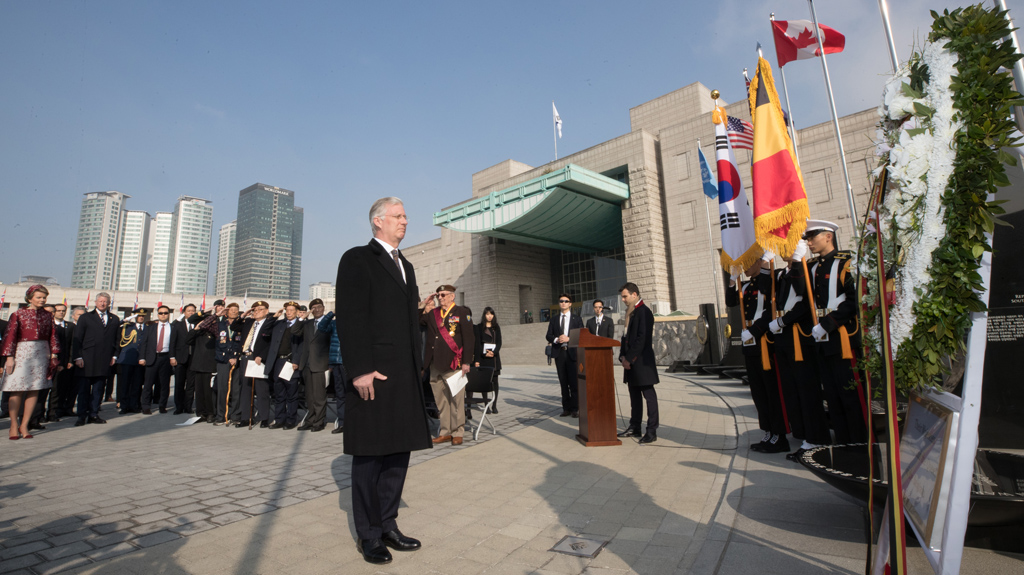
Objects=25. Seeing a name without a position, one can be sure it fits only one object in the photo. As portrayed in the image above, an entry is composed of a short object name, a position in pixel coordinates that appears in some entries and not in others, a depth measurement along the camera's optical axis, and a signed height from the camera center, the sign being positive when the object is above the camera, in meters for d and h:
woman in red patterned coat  6.32 +0.15
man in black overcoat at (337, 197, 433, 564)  2.66 -0.21
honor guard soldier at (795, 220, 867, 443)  4.10 +0.03
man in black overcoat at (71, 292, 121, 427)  7.62 +0.13
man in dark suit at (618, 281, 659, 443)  5.41 -0.21
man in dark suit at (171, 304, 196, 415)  8.66 -0.10
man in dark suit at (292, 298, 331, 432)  6.86 -0.21
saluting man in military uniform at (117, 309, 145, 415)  8.66 -0.08
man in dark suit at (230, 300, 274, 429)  7.24 -0.04
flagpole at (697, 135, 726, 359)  22.14 +3.41
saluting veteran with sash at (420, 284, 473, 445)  5.82 -0.13
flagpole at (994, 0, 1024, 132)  2.12 +1.25
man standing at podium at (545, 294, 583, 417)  7.59 -0.07
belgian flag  5.36 +1.94
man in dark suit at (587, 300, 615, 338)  7.38 +0.31
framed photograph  1.58 -0.47
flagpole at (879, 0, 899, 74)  3.98 +2.45
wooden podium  5.29 -0.53
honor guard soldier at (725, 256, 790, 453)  4.64 -0.33
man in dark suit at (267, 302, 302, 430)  7.11 -0.18
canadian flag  9.12 +5.76
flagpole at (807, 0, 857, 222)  8.74 +5.21
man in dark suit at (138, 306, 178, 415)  8.80 +0.13
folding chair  6.21 -0.40
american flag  7.98 +3.53
